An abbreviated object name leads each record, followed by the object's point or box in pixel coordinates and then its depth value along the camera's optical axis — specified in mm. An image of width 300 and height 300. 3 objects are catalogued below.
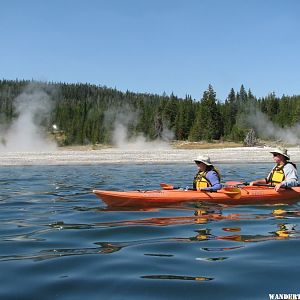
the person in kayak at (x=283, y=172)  13383
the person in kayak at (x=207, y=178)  13077
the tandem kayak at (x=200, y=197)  12492
